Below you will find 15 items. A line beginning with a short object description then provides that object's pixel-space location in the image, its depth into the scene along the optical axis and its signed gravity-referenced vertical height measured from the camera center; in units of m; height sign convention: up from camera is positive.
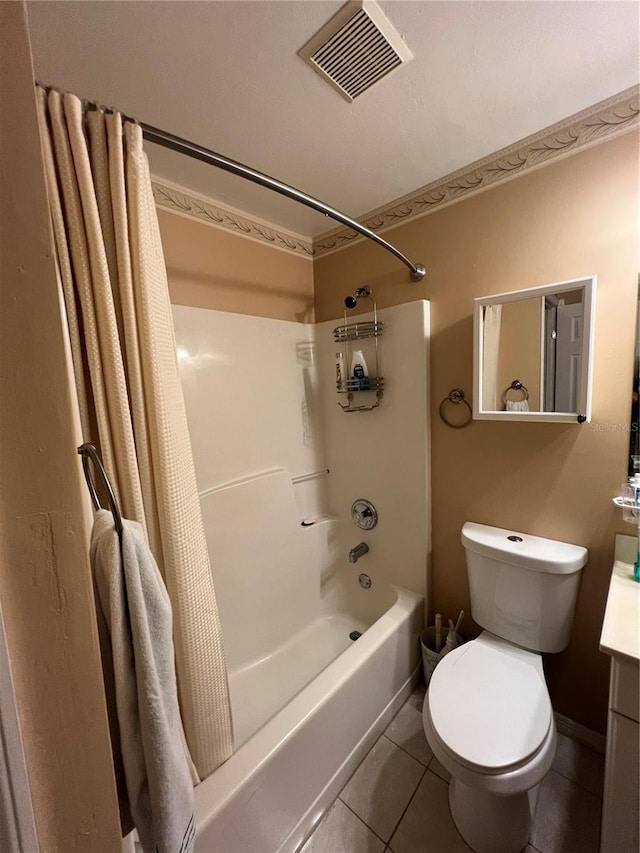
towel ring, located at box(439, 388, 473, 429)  1.46 -0.05
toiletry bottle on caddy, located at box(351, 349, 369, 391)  1.68 +0.10
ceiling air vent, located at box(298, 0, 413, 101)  0.79 +0.89
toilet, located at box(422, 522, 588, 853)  0.92 -1.00
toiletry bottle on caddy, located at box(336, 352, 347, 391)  1.77 +0.09
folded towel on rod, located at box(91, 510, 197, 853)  0.55 -0.49
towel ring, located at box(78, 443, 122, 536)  0.55 -0.13
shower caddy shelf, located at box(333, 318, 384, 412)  1.67 +0.22
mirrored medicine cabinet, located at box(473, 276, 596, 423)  1.11 +0.10
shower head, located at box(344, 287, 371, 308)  1.61 +0.47
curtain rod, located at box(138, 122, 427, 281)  0.75 +0.59
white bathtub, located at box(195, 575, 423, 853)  0.88 -1.13
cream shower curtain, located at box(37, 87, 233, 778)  0.67 +0.13
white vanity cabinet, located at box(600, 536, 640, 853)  0.78 -0.87
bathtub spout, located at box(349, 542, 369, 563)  1.83 -0.89
